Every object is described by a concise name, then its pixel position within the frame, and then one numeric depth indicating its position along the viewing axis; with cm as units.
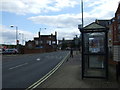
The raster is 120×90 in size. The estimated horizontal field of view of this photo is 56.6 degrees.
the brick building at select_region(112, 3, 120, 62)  611
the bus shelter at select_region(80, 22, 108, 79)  576
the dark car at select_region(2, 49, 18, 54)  3193
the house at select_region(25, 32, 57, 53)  7160
